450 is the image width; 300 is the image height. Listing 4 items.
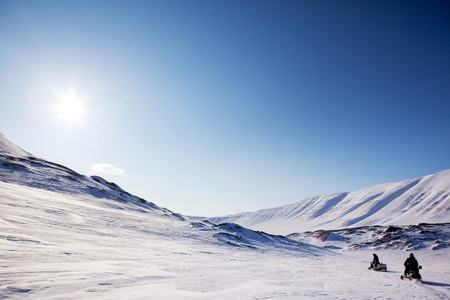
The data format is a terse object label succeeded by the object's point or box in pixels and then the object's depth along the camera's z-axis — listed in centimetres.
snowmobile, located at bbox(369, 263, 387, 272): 2107
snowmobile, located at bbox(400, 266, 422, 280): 1466
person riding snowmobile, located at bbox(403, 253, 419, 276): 1485
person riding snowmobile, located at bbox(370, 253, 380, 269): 2163
